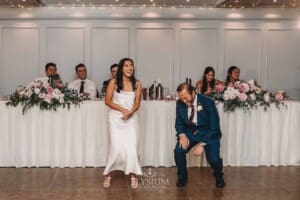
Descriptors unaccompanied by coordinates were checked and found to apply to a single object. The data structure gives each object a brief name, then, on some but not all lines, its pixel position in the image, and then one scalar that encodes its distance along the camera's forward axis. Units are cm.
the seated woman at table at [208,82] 838
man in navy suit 546
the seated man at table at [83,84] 835
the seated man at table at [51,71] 822
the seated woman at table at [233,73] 845
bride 550
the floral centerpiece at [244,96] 654
